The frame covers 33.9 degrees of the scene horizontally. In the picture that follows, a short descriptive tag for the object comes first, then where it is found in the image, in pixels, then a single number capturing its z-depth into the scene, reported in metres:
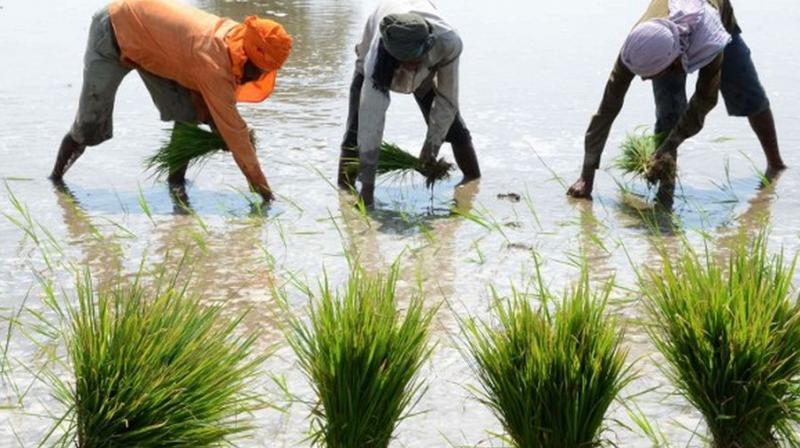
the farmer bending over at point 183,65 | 5.78
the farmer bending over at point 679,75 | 5.60
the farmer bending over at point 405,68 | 5.62
